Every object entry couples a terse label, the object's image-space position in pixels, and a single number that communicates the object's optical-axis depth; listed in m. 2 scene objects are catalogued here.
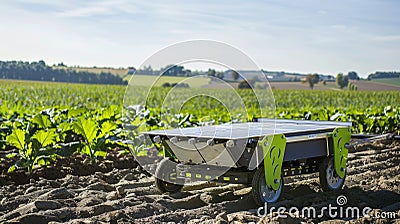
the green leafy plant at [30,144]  7.55
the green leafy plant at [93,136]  8.04
